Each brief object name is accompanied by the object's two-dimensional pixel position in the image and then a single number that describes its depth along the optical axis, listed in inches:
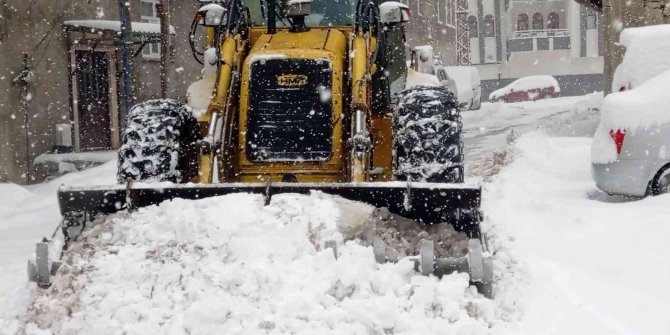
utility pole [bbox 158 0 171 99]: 679.7
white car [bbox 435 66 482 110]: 1207.6
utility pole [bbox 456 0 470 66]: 1940.9
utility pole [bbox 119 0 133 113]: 624.9
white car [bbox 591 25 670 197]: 321.7
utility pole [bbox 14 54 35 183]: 615.5
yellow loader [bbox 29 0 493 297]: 205.0
